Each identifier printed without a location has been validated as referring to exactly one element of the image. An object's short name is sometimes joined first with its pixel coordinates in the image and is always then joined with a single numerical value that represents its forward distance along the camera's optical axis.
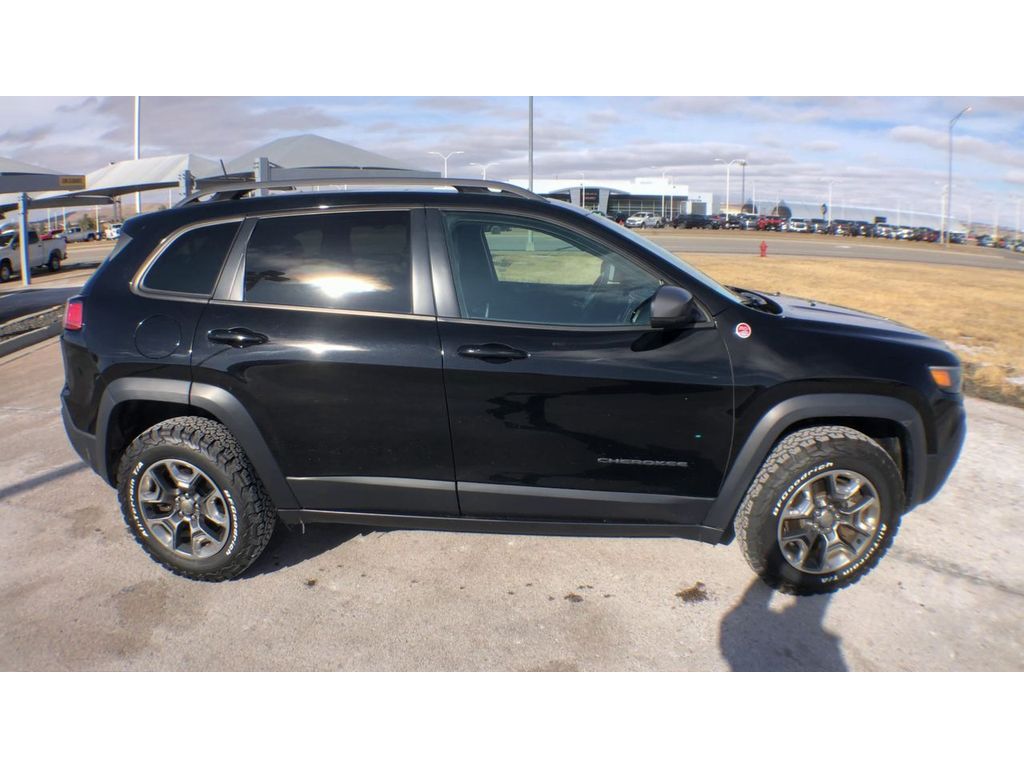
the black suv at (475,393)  3.49
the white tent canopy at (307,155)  14.60
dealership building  100.06
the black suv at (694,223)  68.44
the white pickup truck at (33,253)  25.38
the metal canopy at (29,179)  14.66
